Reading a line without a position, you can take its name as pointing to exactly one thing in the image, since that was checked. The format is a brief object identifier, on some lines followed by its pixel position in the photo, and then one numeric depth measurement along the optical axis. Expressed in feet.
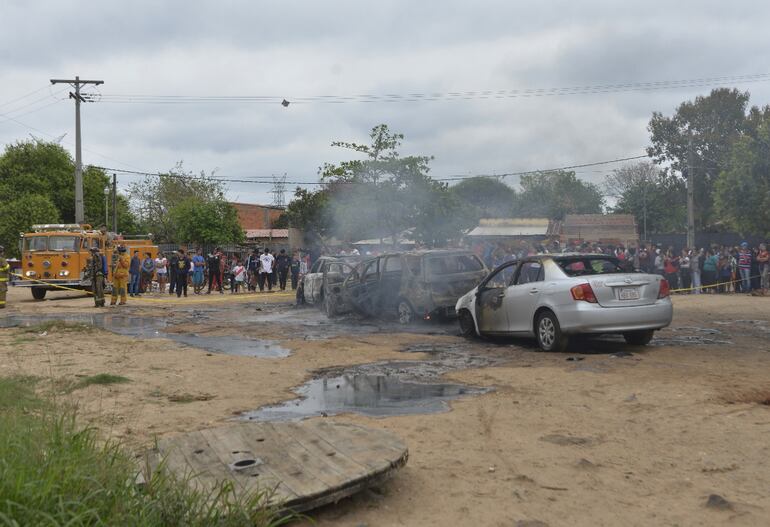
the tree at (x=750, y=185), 85.51
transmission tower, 197.93
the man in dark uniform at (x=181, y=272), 82.58
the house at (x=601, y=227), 159.94
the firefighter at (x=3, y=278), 64.34
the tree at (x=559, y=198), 237.25
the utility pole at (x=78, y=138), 107.34
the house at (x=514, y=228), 158.61
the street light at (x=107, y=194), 160.56
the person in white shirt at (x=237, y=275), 88.06
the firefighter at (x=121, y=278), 65.73
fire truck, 78.59
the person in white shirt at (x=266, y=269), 87.25
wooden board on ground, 12.91
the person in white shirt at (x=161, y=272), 91.30
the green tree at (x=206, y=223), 133.39
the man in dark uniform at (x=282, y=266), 89.61
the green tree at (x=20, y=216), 135.33
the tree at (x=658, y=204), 171.12
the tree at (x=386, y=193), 91.66
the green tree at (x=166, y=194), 174.40
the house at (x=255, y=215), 231.67
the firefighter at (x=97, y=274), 64.39
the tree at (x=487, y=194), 240.22
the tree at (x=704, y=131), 155.63
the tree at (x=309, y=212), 140.56
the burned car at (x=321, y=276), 58.47
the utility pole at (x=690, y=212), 102.99
